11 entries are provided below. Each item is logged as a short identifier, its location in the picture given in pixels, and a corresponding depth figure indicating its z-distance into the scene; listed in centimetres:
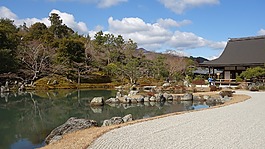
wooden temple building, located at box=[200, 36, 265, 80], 2319
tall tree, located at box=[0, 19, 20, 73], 2352
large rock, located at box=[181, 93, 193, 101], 1621
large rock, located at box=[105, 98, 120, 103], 1549
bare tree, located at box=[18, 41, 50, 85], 2740
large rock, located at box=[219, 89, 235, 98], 1523
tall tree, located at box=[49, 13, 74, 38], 3844
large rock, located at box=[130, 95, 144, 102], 1580
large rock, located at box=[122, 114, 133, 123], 797
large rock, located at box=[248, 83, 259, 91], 1838
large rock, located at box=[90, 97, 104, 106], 1444
